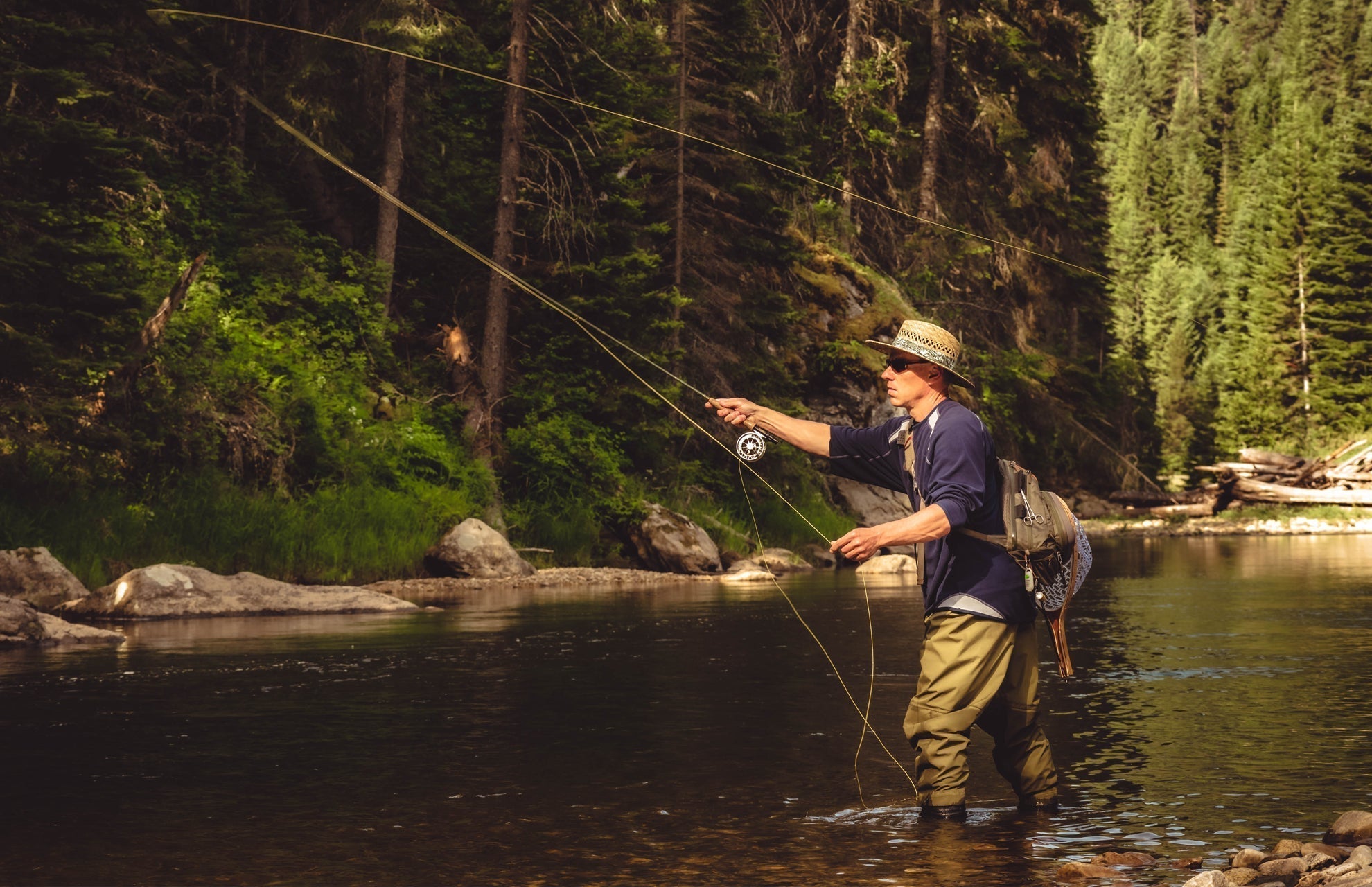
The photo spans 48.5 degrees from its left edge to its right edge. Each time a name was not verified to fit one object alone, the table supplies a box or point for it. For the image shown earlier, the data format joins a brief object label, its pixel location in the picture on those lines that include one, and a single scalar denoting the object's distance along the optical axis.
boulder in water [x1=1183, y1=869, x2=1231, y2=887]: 4.43
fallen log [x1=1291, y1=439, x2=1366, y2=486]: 42.41
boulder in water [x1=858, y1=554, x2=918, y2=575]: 23.66
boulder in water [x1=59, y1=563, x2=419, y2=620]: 14.75
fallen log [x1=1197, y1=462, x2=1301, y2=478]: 42.84
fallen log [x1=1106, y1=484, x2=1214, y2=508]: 45.25
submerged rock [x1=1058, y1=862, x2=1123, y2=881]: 4.74
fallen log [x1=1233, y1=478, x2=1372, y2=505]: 40.19
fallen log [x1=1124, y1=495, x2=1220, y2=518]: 43.94
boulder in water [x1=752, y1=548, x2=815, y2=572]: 24.08
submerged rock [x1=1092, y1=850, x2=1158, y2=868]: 4.89
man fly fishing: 5.63
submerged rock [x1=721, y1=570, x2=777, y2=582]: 21.98
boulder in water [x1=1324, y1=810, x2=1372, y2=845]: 5.06
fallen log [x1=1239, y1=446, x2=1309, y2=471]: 43.19
